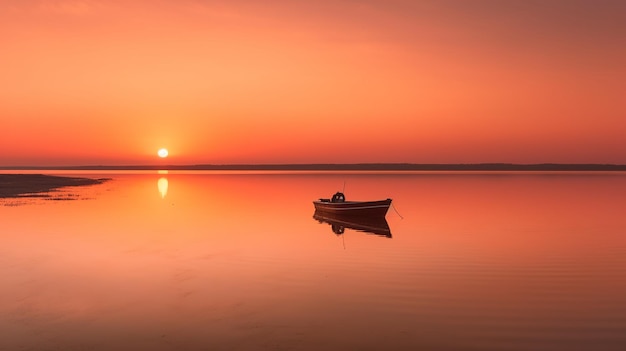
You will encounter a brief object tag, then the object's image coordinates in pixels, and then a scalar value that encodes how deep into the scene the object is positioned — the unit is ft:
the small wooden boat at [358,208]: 140.87
